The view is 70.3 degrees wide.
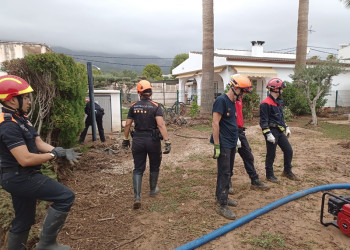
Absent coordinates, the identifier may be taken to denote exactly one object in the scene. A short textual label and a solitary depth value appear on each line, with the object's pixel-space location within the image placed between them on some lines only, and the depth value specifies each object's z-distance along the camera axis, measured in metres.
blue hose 2.81
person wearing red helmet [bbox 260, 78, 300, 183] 4.46
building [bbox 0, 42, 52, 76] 22.74
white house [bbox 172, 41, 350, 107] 18.17
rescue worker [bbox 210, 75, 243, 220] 3.54
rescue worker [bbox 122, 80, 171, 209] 3.88
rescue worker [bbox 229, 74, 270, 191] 4.11
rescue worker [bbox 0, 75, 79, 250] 2.26
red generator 2.82
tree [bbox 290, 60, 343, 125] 11.42
